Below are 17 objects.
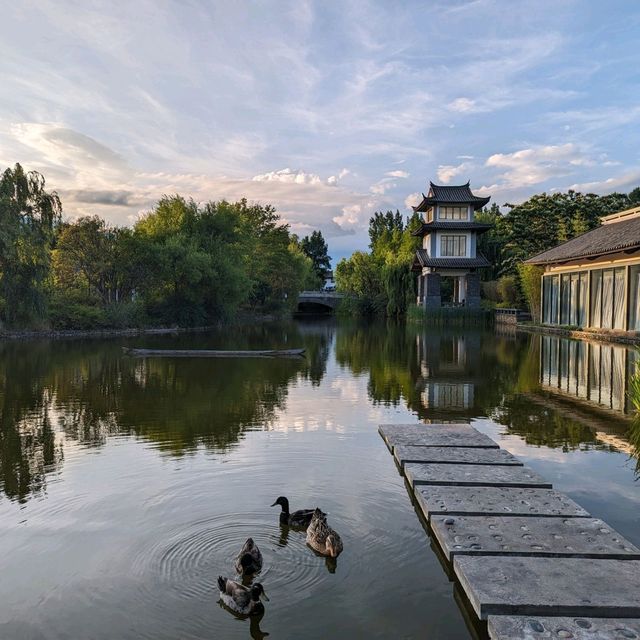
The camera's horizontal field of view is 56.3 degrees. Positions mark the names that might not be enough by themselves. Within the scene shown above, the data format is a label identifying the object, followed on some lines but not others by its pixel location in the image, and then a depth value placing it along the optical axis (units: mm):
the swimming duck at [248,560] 4996
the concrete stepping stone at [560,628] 3754
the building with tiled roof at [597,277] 25266
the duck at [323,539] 5402
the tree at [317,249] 108688
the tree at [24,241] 27891
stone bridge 68750
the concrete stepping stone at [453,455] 7973
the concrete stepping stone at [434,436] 8953
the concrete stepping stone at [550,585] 4066
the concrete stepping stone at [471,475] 7004
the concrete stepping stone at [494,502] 6031
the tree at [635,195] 53531
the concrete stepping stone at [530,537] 5020
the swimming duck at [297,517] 5984
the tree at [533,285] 37250
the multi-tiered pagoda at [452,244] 48719
